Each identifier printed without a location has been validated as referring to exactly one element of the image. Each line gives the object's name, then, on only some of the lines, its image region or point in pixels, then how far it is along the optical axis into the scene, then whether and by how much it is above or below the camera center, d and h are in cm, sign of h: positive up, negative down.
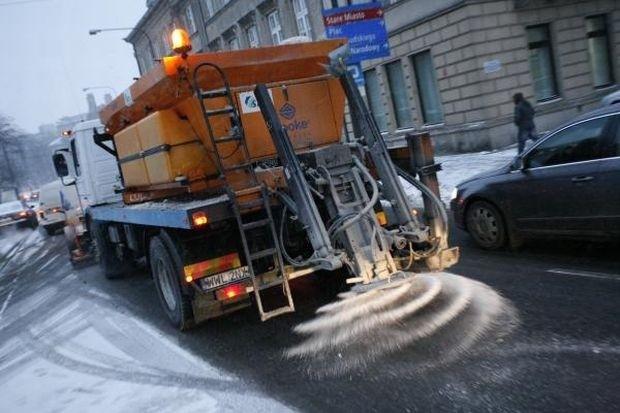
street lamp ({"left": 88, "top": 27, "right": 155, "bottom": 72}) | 2789 +696
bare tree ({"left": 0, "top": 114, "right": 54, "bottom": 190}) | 5844 +408
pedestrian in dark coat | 1398 -64
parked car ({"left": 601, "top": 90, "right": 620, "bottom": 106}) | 1116 -45
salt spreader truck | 524 -43
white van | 2253 -95
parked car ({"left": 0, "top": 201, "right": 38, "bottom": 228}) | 2619 -106
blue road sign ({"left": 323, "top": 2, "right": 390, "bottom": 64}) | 1055 +182
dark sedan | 569 -108
